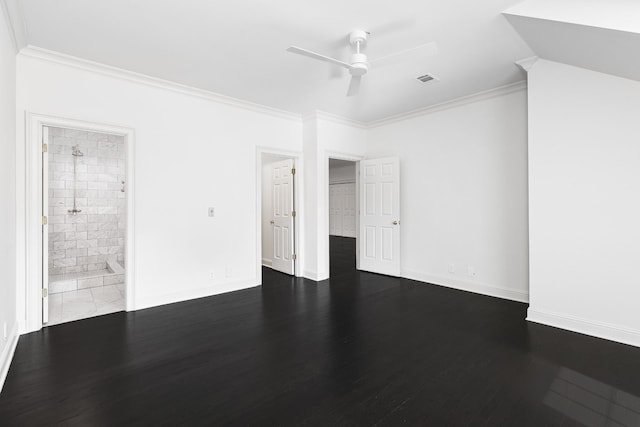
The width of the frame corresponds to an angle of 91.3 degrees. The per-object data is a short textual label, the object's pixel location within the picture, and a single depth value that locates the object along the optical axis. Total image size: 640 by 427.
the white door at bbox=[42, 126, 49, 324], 3.17
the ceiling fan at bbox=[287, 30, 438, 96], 2.64
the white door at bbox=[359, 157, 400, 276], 5.25
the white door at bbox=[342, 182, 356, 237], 11.62
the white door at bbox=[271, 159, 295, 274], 5.38
